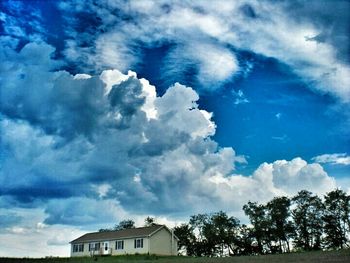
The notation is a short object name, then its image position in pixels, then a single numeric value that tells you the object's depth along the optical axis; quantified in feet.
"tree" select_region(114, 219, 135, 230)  339.57
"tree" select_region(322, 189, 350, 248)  242.99
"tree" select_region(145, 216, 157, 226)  333.54
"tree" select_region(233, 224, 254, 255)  263.08
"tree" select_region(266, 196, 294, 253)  255.91
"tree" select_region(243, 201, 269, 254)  260.01
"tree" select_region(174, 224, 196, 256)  286.46
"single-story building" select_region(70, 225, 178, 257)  216.54
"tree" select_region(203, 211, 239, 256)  271.49
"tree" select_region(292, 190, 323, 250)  249.34
